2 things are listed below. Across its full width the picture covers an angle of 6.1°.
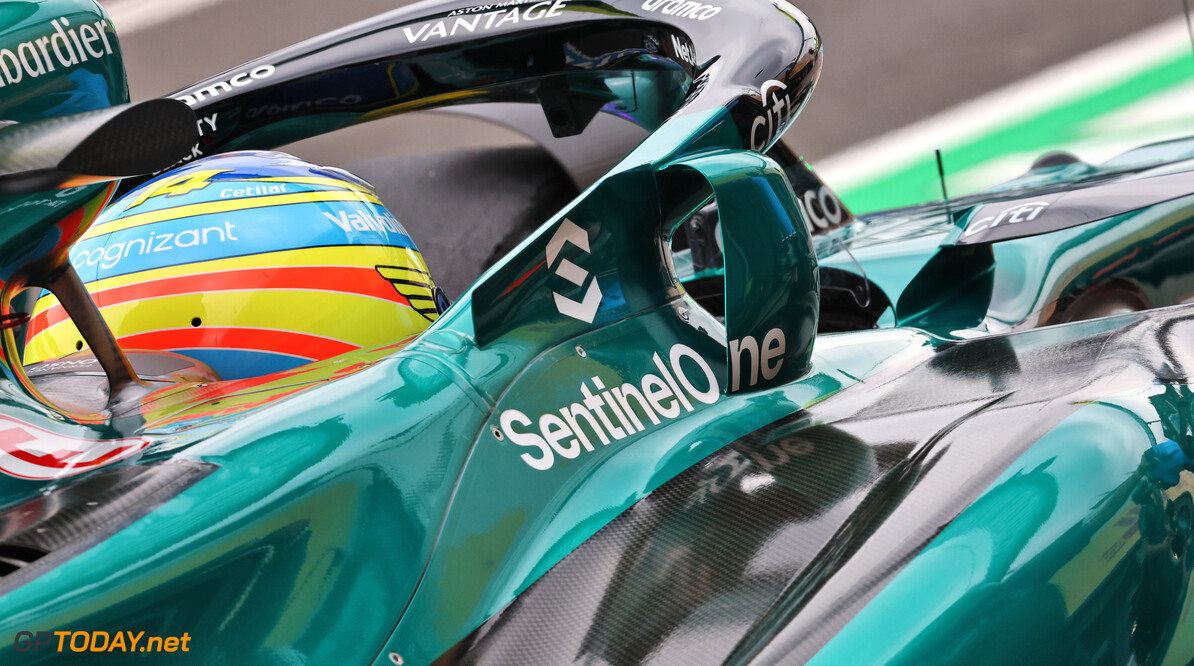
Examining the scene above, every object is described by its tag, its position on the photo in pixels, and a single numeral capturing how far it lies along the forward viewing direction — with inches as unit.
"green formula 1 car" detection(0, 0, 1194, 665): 356.7
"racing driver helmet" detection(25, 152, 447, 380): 378.5
